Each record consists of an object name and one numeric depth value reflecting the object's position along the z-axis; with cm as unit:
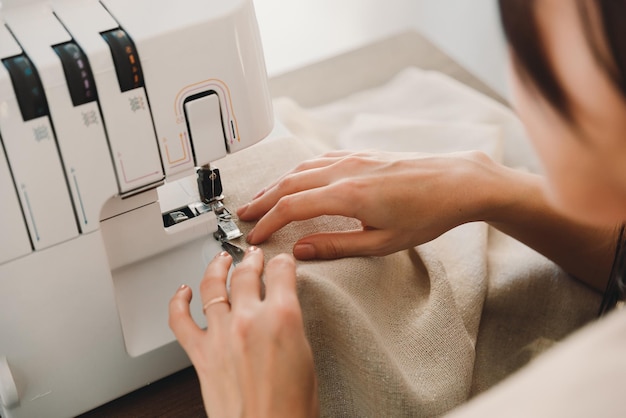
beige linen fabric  81
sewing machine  73
